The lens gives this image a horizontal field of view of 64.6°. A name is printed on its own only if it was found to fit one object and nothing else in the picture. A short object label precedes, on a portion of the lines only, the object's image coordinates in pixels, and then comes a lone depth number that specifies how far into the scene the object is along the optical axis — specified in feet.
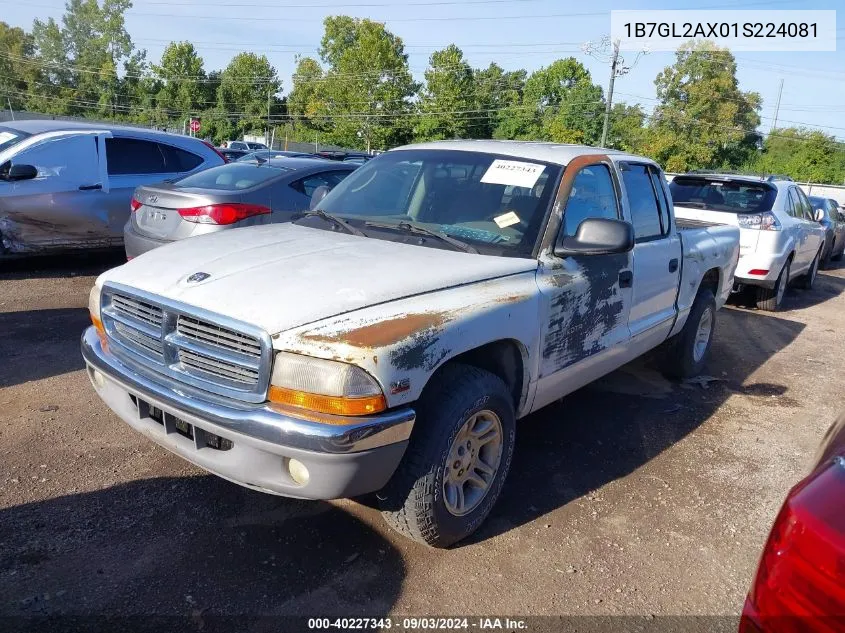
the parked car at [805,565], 4.44
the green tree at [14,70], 247.29
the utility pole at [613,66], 122.42
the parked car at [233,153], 73.74
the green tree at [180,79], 213.46
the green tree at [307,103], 216.33
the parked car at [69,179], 23.82
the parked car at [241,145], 121.31
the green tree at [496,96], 212.64
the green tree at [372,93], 196.03
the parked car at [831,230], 47.29
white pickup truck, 8.16
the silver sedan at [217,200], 19.90
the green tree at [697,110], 169.68
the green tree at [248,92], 218.79
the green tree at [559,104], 194.49
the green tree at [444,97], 187.83
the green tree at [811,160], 165.78
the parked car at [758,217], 27.53
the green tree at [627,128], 177.37
